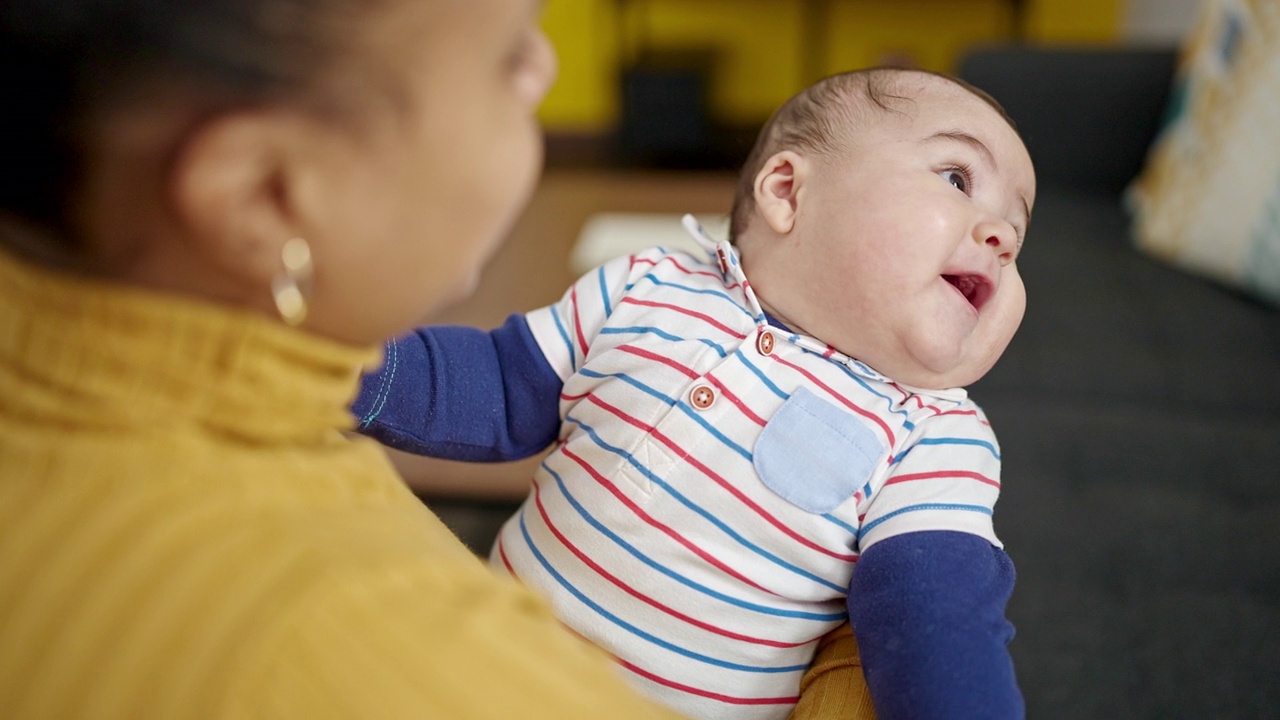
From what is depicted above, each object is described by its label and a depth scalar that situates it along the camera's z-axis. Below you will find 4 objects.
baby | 0.78
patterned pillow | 1.69
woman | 0.47
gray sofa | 1.09
